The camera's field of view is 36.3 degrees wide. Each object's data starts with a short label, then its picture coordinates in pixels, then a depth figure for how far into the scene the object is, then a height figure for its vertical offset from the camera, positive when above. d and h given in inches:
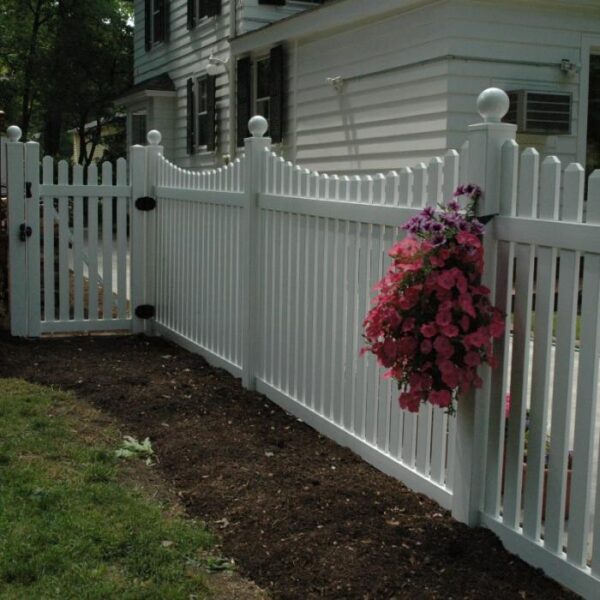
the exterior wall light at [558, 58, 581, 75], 401.7 +53.6
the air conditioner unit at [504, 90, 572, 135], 383.2 +32.3
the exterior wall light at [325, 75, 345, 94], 461.8 +51.4
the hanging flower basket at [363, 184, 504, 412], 132.5 -18.2
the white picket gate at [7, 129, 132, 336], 313.6 -22.8
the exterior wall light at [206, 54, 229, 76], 608.1 +77.7
